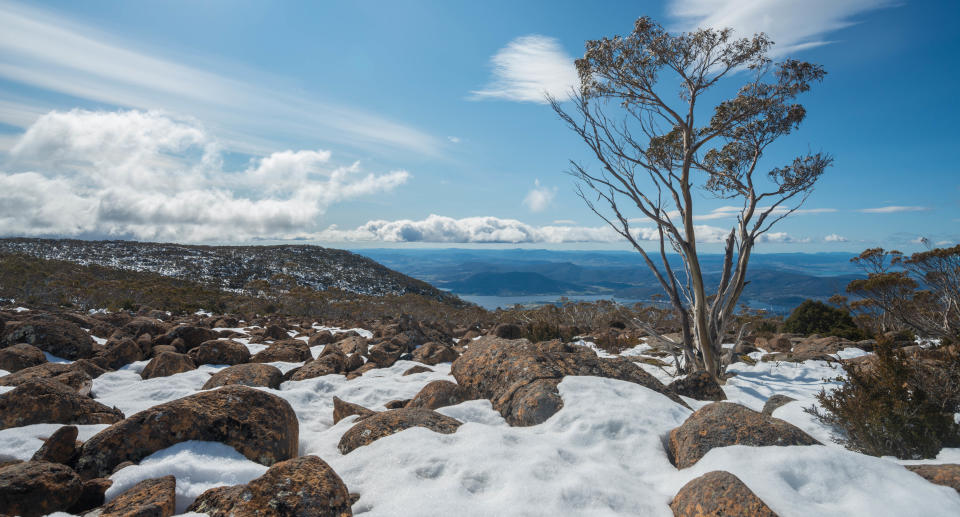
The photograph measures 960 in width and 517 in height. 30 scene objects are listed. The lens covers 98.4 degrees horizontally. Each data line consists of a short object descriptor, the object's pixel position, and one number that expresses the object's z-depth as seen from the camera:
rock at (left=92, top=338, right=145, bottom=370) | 8.19
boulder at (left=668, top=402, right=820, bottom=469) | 3.83
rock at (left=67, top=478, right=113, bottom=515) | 2.89
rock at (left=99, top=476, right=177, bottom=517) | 2.62
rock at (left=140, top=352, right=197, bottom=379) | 7.69
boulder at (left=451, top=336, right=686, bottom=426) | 5.04
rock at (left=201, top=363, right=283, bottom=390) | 6.73
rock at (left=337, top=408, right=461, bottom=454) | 4.14
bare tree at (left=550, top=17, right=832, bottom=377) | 8.99
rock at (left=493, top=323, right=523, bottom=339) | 13.70
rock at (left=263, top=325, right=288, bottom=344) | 13.56
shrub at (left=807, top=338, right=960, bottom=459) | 4.32
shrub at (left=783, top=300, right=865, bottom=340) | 17.77
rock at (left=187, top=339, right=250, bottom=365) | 8.97
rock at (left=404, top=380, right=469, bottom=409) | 5.88
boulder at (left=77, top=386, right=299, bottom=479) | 3.44
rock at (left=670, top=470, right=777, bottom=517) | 2.64
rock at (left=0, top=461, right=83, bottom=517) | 2.68
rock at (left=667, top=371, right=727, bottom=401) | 6.66
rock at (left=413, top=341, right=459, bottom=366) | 9.78
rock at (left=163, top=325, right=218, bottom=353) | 10.25
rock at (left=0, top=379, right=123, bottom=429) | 4.28
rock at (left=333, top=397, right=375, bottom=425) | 5.44
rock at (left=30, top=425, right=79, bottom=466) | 3.36
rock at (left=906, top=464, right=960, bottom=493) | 3.08
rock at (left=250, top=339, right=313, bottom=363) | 9.72
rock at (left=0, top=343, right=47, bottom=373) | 7.18
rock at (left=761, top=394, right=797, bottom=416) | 6.07
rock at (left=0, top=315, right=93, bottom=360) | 8.91
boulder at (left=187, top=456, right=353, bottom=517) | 2.56
